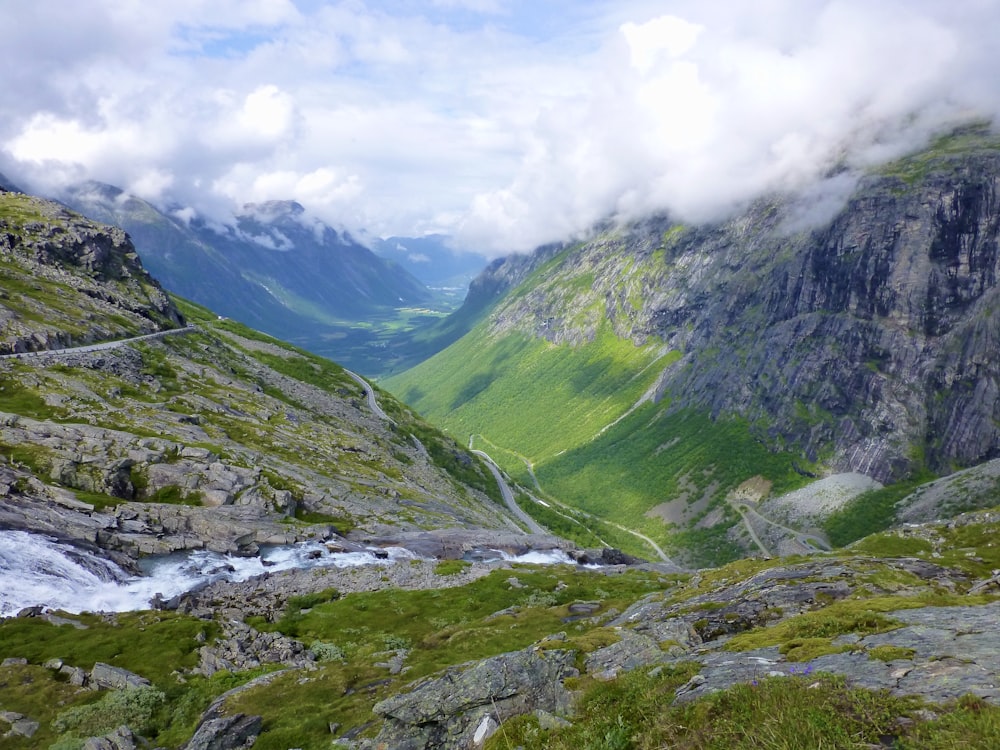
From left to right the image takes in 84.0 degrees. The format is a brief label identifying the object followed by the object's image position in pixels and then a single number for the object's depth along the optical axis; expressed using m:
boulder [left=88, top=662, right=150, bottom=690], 39.12
